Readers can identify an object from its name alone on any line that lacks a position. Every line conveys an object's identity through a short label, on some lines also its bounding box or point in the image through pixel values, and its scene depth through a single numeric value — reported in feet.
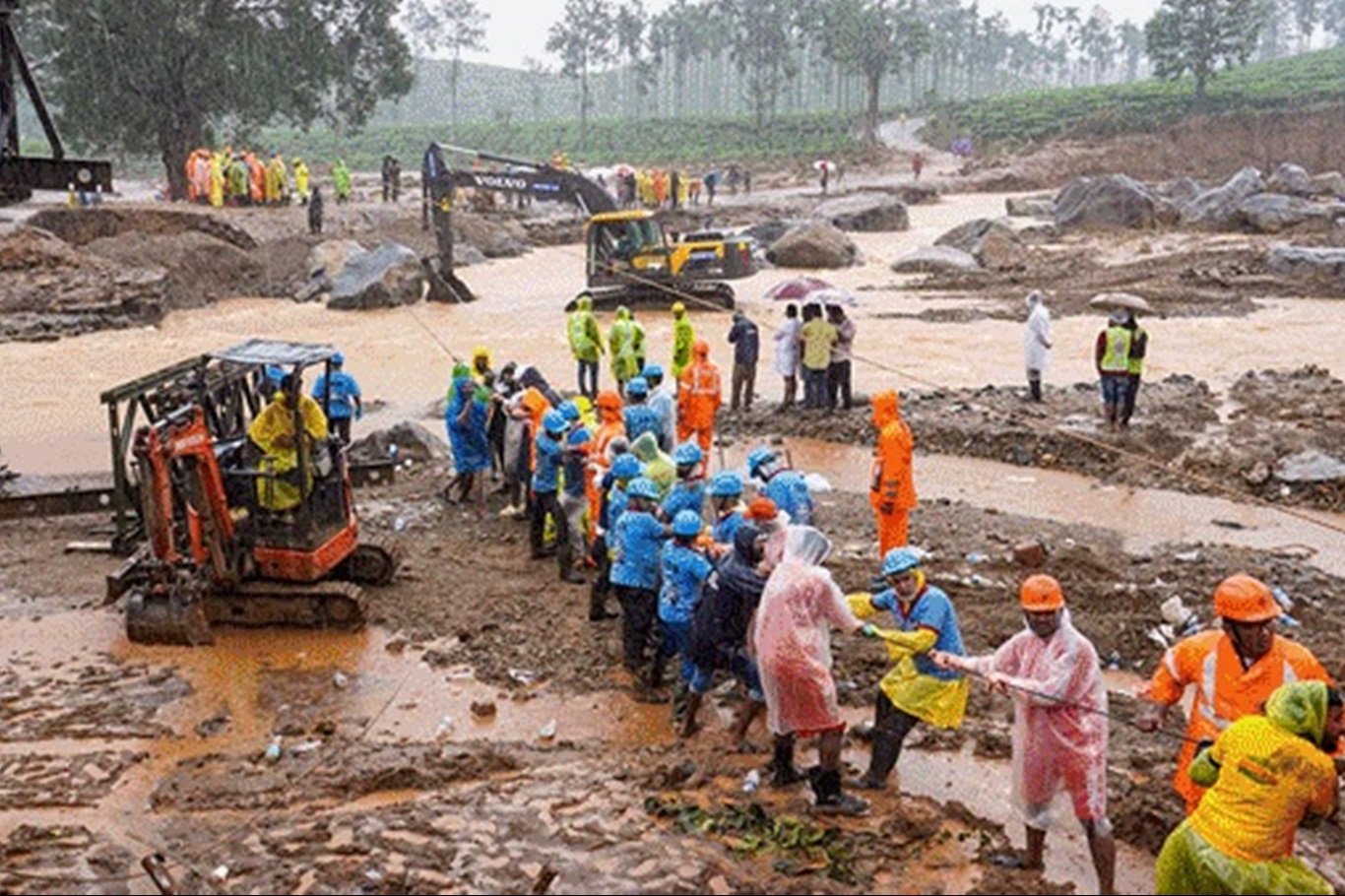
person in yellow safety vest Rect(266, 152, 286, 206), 123.24
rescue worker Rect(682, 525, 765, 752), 23.75
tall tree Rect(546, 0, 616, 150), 317.01
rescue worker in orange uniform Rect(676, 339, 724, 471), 45.98
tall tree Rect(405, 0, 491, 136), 377.30
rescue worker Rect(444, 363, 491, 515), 41.55
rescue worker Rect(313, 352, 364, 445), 43.14
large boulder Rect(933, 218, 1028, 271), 112.27
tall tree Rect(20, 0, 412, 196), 125.49
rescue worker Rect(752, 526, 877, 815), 21.77
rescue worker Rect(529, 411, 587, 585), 35.40
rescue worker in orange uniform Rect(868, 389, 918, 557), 33.73
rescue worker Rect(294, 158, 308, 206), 132.77
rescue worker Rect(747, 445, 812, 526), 28.84
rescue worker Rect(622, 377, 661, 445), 38.22
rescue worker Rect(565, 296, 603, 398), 56.90
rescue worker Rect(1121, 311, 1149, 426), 49.32
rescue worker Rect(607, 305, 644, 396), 54.08
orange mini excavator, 30.12
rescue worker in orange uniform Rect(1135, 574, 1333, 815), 18.04
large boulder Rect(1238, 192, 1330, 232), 116.16
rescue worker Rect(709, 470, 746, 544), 26.76
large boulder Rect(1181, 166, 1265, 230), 121.29
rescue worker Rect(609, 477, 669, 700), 27.30
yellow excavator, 86.22
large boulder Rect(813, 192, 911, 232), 146.72
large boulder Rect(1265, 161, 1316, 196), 137.90
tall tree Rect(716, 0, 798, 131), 271.90
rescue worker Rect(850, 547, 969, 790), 21.49
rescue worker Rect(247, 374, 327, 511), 31.96
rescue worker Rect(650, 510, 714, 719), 25.32
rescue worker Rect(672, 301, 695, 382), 53.26
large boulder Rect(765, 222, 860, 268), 117.39
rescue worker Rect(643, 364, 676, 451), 39.83
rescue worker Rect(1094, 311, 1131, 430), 49.16
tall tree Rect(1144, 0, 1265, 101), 222.48
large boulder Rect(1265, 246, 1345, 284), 92.27
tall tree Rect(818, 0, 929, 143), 245.04
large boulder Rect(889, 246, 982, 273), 108.37
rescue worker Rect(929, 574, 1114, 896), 18.97
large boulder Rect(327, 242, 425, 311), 93.61
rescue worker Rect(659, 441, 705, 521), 28.86
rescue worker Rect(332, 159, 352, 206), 136.67
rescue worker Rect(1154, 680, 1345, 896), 15.48
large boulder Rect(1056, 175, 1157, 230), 126.41
